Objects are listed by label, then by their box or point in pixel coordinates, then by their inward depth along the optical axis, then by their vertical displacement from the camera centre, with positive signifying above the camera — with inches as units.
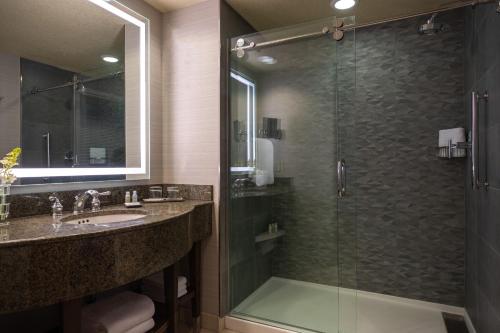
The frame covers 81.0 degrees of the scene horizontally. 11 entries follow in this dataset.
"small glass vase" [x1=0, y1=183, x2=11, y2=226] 54.4 -7.0
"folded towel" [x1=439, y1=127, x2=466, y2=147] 87.4 +7.9
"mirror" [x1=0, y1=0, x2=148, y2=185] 61.8 +18.7
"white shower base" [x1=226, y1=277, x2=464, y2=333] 83.6 -45.4
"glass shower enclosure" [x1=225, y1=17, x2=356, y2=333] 86.2 -5.4
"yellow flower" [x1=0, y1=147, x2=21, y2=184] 54.8 -0.3
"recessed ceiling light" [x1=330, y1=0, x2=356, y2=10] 78.5 +44.7
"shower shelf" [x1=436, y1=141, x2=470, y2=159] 86.9 +3.5
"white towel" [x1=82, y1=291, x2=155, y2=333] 57.7 -30.9
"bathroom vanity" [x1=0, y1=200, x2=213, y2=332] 40.6 -14.7
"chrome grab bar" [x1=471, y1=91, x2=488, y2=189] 69.0 +6.5
